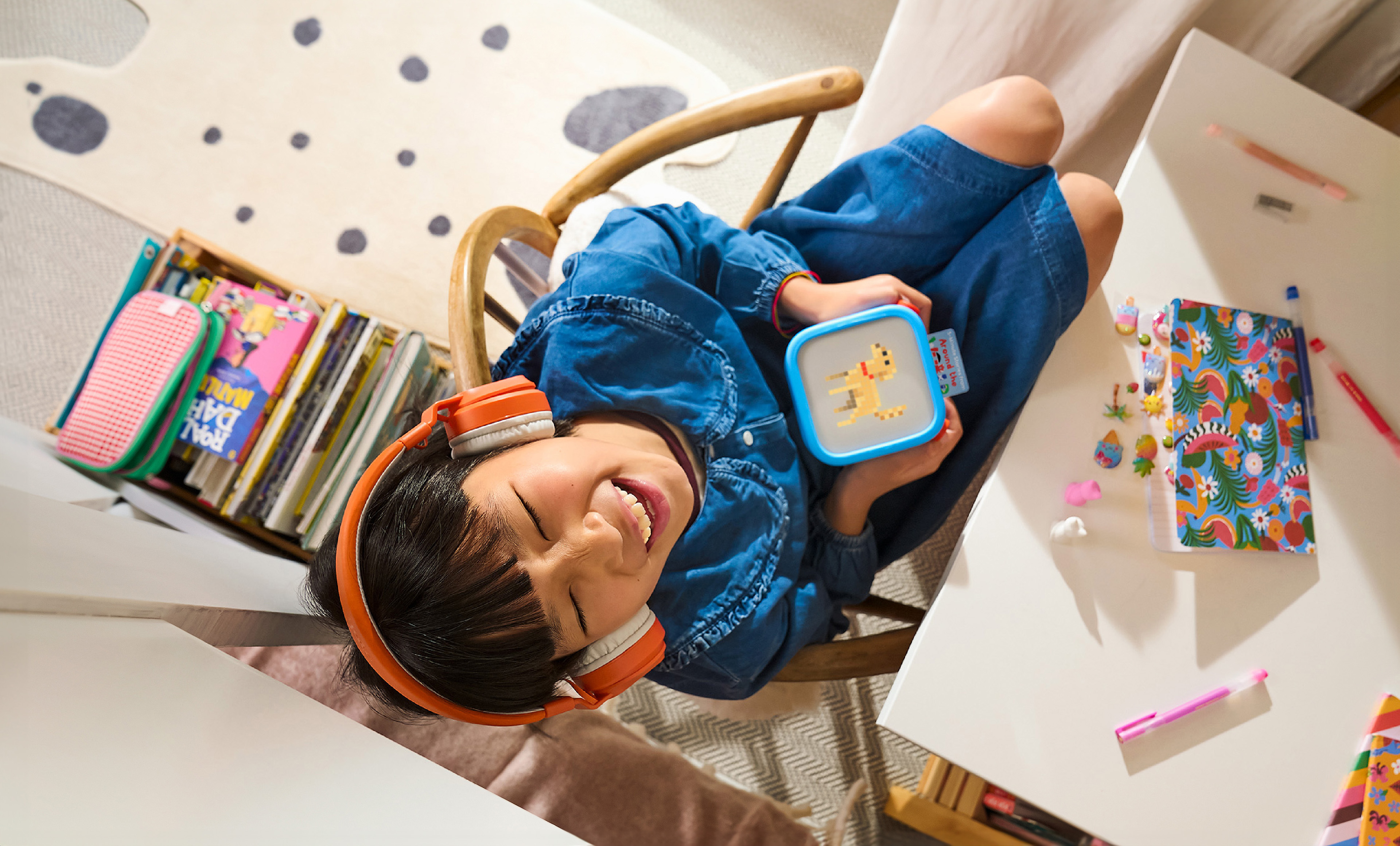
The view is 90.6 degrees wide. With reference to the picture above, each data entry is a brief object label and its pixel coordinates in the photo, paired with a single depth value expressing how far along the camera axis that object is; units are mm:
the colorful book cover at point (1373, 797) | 699
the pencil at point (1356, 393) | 770
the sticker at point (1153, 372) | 759
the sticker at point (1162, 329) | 769
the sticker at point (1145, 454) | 747
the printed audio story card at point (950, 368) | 823
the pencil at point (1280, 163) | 812
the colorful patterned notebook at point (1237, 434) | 736
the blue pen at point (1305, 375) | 770
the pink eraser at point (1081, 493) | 729
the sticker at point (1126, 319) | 777
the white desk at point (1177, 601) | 712
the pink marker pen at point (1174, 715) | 710
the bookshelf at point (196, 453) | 1211
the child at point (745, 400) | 646
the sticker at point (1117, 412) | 758
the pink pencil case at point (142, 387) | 1096
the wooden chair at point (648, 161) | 788
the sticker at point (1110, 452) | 749
